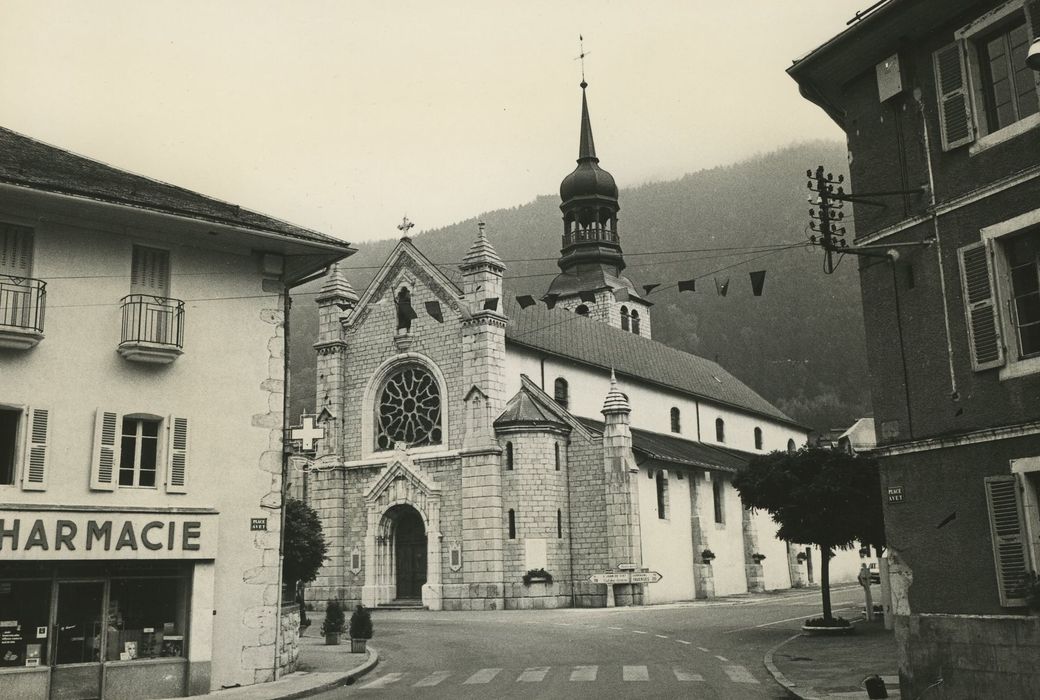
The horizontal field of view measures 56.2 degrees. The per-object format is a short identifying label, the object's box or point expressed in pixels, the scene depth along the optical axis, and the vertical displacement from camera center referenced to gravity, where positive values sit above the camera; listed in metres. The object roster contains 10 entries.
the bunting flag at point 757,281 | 18.84 +5.01
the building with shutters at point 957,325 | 11.63 +2.70
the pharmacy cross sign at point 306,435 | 18.67 +2.23
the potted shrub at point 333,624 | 22.58 -1.64
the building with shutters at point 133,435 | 14.48 +1.92
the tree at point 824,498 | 21.95 +0.95
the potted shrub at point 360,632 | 20.48 -1.66
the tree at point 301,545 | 26.44 +0.22
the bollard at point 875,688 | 12.69 -1.91
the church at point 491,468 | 35.88 +3.11
